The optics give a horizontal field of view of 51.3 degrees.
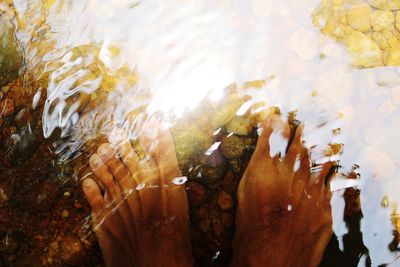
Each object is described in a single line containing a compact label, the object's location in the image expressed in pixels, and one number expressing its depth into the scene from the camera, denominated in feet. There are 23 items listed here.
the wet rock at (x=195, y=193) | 3.52
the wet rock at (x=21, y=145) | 3.57
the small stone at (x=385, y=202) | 3.43
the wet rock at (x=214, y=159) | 3.53
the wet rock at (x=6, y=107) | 3.65
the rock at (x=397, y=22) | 3.74
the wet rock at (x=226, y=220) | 3.52
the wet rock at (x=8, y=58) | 3.70
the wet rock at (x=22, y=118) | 3.60
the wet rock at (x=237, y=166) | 3.56
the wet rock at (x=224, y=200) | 3.56
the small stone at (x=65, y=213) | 3.50
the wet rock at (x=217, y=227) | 3.51
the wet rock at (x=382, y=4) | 3.77
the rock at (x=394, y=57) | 3.66
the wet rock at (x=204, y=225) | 3.49
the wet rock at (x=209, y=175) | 3.53
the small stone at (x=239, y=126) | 3.53
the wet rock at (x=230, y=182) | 3.57
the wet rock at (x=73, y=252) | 3.43
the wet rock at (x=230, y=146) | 3.53
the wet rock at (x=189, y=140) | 3.53
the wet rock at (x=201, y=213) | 3.52
